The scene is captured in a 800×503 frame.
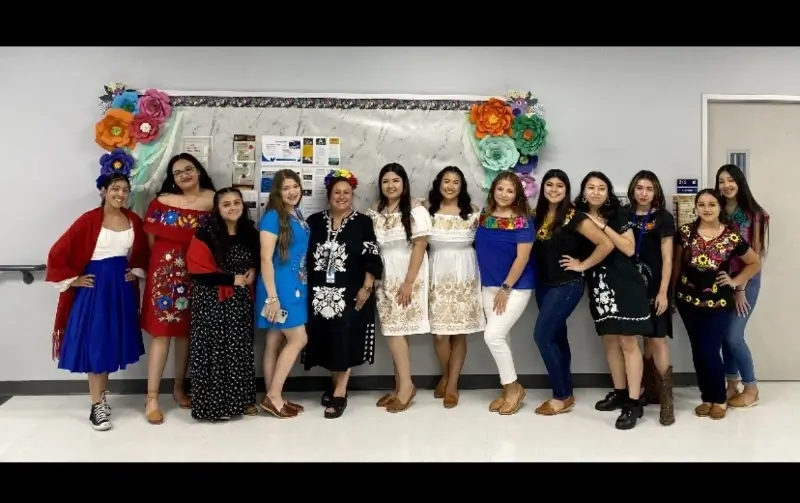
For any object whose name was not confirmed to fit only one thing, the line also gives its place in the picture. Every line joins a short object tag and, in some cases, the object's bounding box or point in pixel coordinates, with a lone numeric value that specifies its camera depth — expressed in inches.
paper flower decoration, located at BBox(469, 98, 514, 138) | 140.3
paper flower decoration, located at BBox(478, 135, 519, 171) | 140.3
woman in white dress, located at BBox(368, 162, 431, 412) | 129.9
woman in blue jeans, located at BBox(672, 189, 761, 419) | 121.4
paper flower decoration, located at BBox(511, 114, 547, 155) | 139.3
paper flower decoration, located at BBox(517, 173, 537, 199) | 141.9
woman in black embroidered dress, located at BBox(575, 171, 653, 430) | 119.7
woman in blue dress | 121.3
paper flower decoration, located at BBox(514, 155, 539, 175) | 142.3
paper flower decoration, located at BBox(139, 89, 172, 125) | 137.6
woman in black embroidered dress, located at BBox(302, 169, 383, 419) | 126.8
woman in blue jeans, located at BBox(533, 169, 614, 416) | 121.5
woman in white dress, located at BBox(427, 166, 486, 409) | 131.3
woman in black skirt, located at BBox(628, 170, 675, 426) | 123.9
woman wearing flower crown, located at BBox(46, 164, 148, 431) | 120.5
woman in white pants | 126.2
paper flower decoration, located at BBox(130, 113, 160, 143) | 137.1
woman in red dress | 124.9
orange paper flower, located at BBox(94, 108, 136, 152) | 135.6
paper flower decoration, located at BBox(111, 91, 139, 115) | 137.2
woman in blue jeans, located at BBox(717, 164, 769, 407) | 128.8
